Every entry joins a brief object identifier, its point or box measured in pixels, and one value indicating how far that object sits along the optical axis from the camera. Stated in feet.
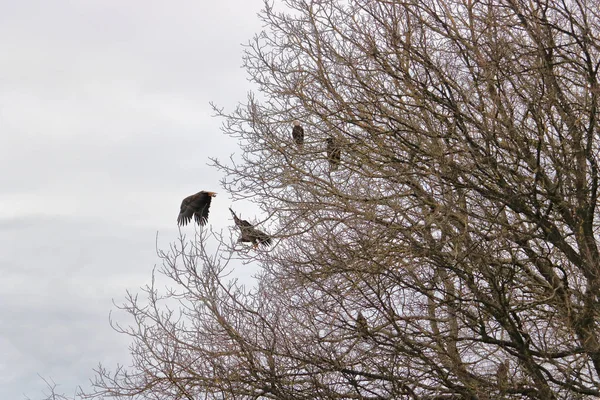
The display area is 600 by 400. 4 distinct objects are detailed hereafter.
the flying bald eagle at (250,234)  57.31
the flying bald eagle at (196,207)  79.71
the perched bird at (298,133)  59.47
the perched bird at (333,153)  56.08
